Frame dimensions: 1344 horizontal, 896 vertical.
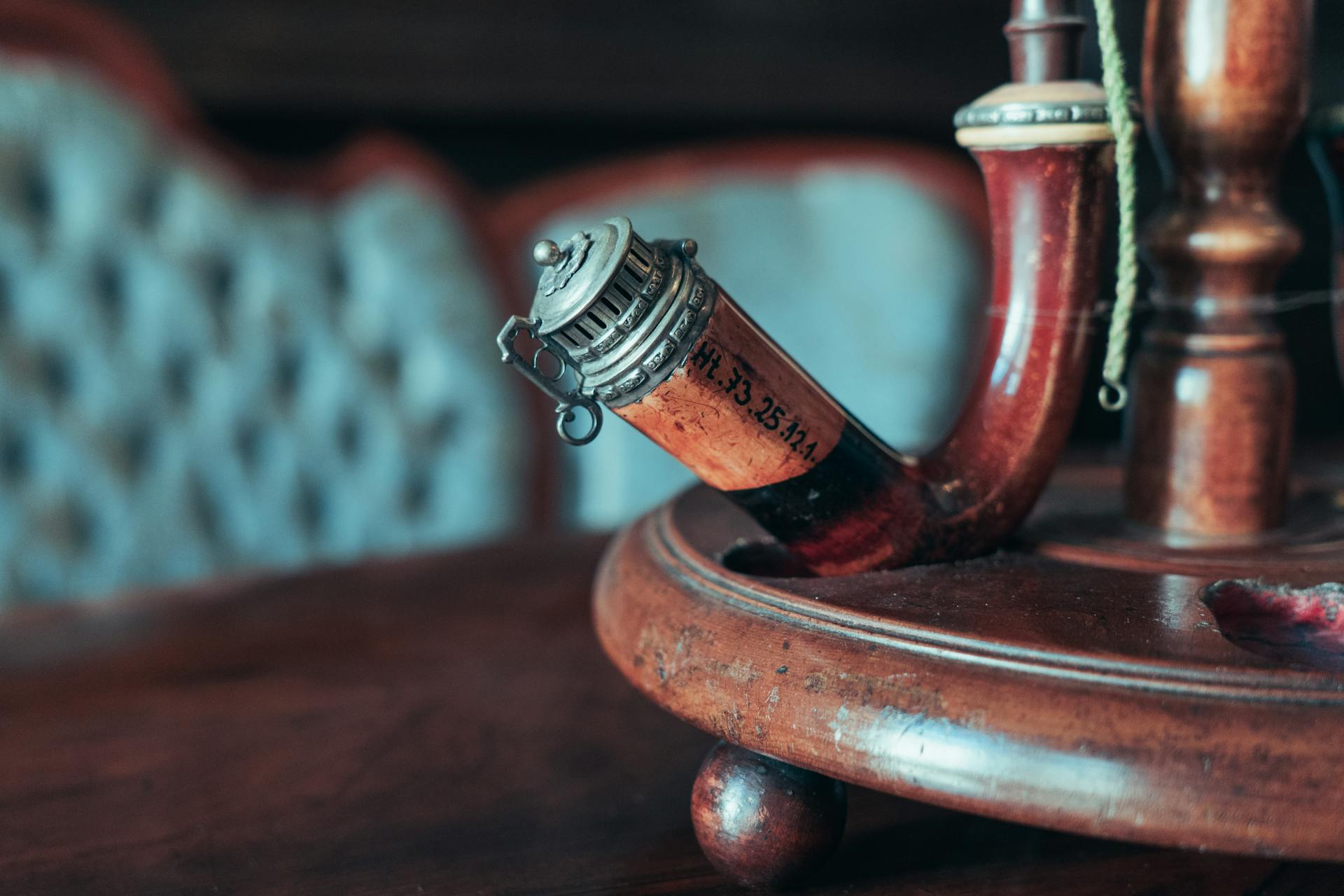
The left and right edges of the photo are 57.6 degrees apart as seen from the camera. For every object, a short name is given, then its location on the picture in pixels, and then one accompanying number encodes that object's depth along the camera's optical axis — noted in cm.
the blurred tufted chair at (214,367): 148
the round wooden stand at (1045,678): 39
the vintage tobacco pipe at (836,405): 47
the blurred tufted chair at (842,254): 169
